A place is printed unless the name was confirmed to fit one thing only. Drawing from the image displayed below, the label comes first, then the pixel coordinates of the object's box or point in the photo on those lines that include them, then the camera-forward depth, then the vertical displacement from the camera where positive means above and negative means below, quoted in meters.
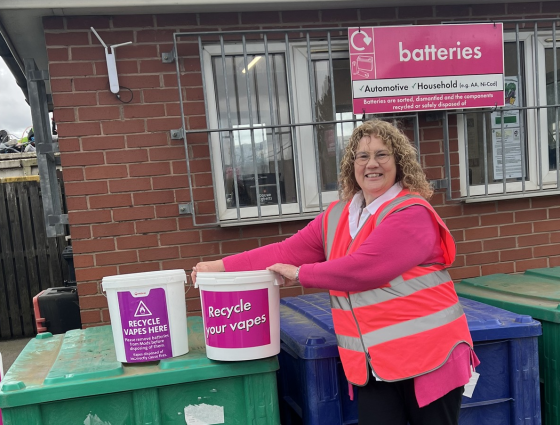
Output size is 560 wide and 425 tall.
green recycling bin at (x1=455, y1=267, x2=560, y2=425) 2.48 -0.77
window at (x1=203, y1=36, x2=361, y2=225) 3.31 +0.36
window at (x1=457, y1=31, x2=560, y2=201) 3.64 +0.19
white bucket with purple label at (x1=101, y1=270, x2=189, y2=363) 2.00 -0.49
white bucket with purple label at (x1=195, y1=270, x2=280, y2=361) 1.97 -0.51
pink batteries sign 3.30 +0.67
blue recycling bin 2.20 -0.92
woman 1.85 -0.47
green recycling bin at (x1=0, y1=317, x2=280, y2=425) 1.93 -0.79
